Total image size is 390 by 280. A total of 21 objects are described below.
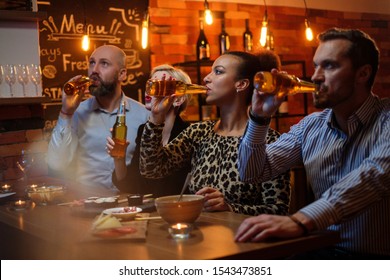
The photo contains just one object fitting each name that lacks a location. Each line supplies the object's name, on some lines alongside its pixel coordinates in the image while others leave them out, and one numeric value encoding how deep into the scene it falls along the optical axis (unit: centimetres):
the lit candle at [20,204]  253
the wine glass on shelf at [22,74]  364
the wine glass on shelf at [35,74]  368
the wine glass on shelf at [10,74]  360
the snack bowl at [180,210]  186
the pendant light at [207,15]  463
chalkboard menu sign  479
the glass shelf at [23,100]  359
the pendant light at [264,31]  499
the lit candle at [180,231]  176
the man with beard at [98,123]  383
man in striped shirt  207
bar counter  160
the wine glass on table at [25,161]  297
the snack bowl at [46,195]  262
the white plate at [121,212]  204
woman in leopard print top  255
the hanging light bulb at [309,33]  522
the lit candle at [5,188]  294
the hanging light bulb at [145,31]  465
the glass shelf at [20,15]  363
